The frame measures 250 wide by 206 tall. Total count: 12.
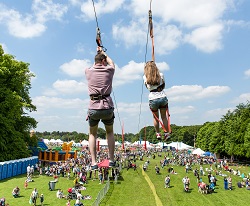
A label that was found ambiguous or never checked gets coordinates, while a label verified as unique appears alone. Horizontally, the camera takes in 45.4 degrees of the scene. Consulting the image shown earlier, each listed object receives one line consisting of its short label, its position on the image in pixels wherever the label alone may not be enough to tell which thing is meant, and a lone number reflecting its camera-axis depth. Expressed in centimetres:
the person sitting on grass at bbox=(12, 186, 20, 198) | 2346
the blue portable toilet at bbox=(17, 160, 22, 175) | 3402
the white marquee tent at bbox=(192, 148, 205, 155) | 5325
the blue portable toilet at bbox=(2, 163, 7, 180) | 3072
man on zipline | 419
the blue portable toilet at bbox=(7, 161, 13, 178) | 3177
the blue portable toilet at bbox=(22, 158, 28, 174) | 3534
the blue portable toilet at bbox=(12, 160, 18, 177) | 3297
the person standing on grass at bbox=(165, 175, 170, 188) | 3012
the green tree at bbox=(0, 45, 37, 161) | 3316
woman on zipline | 488
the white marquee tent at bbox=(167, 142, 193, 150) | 6256
